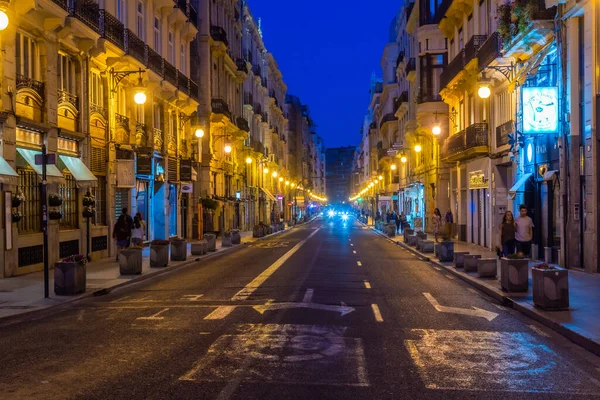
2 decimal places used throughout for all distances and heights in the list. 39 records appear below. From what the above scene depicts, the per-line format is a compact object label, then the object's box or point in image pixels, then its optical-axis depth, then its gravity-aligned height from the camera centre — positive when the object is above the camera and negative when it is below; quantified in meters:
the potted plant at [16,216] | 17.38 -0.24
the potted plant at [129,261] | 17.50 -1.51
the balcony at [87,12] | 20.67 +6.61
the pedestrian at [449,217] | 33.81 -0.83
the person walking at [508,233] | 17.84 -0.89
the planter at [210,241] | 27.91 -1.60
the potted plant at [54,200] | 19.02 +0.20
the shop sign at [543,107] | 18.70 +2.76
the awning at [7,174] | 16.15 +0.86
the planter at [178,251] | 22.62 -1.62
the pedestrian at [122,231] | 21.02 -0.83
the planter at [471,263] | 18.06 -1.74
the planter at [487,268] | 16.23 -1.69
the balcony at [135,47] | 25.41 +6.64
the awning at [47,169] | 18.17 +1.14
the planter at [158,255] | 20.19 -1.57
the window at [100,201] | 24.09 +0.20
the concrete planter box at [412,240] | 31.47 -1.87
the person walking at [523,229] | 17.67 -0.78
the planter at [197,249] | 25.48 -1.76
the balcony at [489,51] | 23.54 +5.86
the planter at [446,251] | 22.00 -1.70
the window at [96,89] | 23.91 +4.48
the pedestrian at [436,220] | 33.12 -0.93
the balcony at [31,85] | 18.31 +3.63
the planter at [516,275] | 13.38 -1.56
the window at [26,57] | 18.53 +4.49
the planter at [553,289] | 11.07 -1.54
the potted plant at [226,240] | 32.04 -1.79
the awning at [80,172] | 20.77 +1.16
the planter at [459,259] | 19.17 -1.73
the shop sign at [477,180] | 28.98 +1.02
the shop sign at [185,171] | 35.06 +1.89
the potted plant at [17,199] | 17.37 +0.23
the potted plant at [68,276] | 13.65 -1.51
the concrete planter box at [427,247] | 26.42 -1.85
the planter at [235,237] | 33.44 -1.71
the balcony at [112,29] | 23.14 +6.69
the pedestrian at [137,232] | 22.67 -0.94
